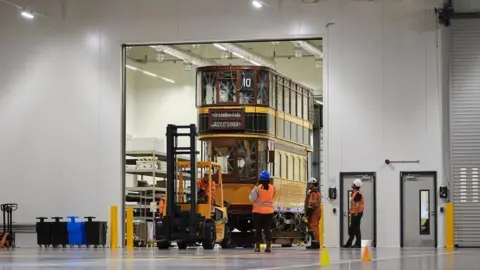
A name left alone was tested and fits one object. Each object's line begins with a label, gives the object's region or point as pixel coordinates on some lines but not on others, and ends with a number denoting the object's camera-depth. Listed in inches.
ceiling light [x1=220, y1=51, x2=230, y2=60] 1711.2
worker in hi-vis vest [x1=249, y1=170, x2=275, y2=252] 793.6
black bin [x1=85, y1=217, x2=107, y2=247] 1165.7
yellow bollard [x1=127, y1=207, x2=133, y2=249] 1173.0
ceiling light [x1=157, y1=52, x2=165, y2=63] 1702.8
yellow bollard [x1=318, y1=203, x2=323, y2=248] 1121.4
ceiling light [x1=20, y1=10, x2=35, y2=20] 1216.2
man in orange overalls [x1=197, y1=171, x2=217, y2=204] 1002.7
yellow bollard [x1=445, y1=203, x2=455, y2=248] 1093.8
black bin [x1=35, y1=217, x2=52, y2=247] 1181.7
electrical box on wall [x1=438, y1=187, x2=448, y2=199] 1108.5
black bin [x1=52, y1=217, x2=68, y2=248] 1176.8
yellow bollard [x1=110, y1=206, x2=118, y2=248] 1179.9
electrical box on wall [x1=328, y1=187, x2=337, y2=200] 1135.6
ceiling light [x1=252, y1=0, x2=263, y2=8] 1168.7
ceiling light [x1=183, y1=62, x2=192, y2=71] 1821.1
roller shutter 1104.8
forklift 927.0
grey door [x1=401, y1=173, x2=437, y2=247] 1109.1
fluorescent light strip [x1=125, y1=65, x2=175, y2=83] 1800.6
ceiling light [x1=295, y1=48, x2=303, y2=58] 1686.8
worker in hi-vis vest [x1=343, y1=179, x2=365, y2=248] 1035.3
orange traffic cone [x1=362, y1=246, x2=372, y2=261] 599.3
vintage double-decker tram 1151.0
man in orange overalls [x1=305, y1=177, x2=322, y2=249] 1024.2
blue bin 1169.4
